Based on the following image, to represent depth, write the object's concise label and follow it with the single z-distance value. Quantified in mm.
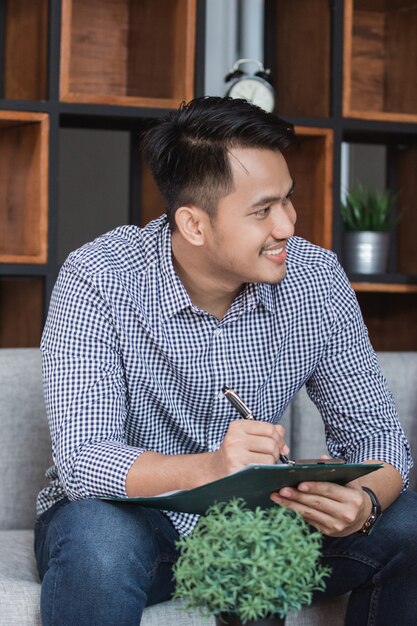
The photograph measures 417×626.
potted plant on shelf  2746
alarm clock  2719
